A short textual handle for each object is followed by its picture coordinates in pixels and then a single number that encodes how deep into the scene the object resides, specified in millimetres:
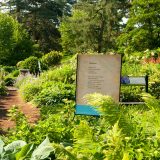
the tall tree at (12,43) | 23575
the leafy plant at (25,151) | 2140
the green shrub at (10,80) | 14727
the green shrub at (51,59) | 18033
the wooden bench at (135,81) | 5684
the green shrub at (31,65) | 16786
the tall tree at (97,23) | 23137
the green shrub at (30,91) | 8219
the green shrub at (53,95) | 7089
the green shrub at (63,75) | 9302
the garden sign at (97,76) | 3547
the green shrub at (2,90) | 9970
